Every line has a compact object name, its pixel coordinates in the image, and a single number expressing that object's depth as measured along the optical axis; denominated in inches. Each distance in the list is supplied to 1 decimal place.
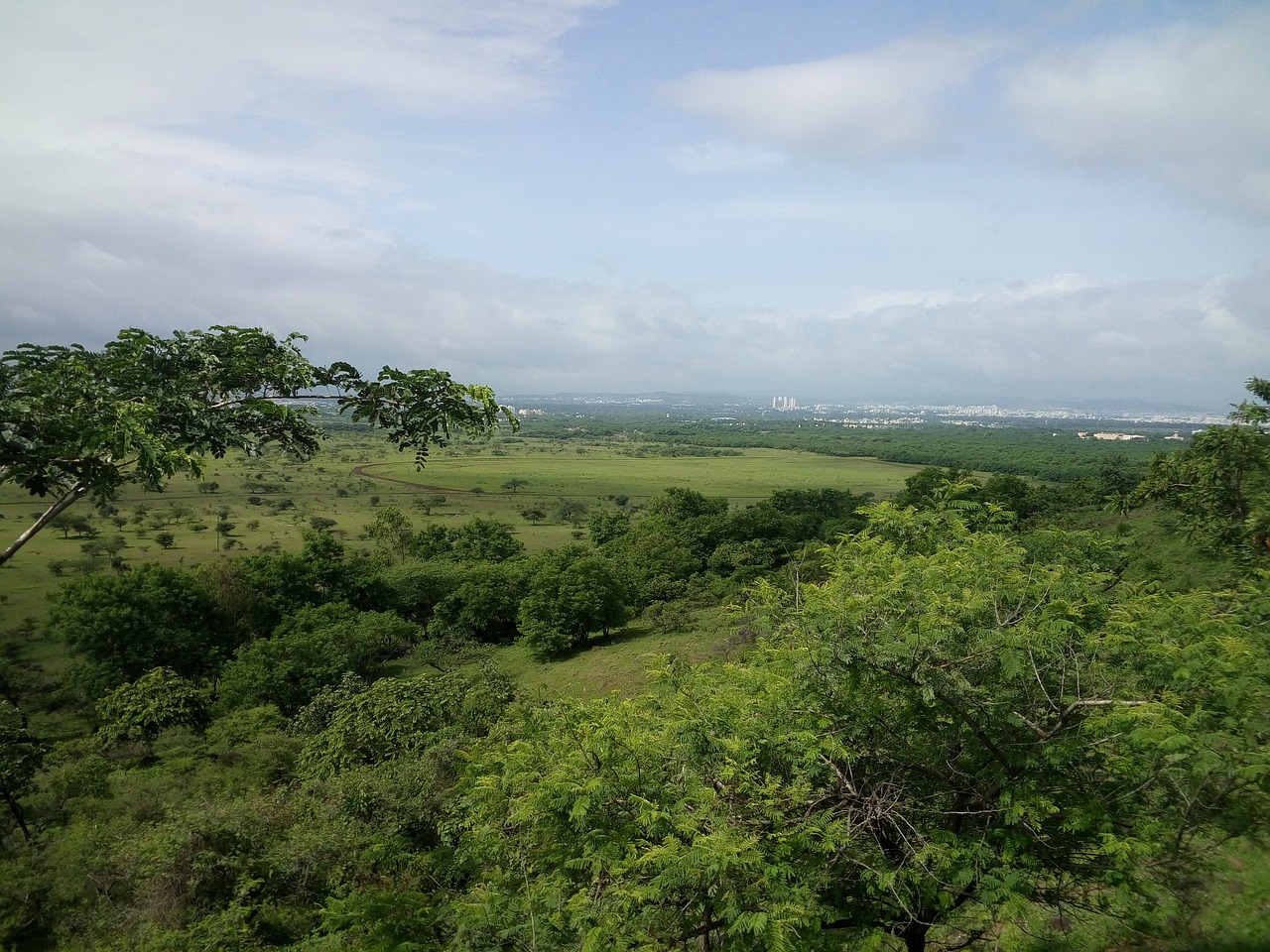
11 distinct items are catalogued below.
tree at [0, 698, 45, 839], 550.9
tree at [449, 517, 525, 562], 1865.2
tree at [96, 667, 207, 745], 838.5
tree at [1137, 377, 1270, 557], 547.8
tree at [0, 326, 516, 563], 163.3
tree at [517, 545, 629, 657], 1342.3
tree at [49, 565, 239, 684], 1063.6
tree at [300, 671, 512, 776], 673.6
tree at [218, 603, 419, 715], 1003.9
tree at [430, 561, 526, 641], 1496.1
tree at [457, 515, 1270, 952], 218.4
